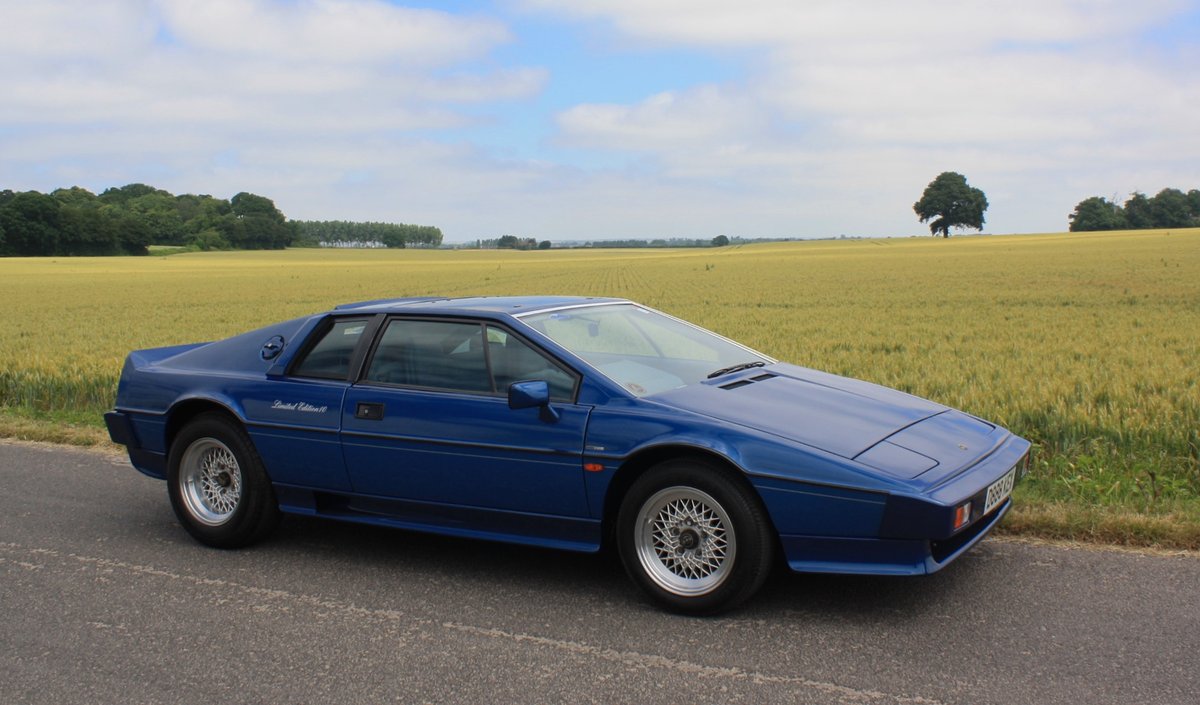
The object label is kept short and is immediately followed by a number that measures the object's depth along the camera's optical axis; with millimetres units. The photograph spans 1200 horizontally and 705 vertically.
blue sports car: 3949
